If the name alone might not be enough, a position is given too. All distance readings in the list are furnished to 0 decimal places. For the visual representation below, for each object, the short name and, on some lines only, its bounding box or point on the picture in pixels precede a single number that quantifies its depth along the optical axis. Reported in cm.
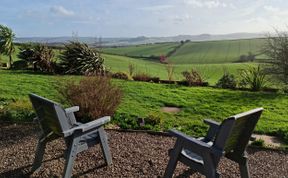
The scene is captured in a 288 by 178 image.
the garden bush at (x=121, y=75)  749
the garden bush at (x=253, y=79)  713
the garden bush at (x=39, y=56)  777
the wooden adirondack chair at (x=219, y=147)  201
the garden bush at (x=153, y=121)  380
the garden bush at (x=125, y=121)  373
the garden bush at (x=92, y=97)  361
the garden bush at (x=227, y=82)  758
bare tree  769
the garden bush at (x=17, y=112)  387
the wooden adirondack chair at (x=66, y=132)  229
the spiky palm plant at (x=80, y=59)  731
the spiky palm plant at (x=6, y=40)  906
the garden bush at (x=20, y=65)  840
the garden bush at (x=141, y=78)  763
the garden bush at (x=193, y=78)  748
